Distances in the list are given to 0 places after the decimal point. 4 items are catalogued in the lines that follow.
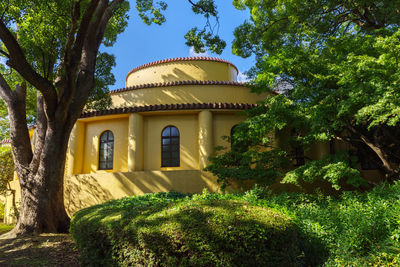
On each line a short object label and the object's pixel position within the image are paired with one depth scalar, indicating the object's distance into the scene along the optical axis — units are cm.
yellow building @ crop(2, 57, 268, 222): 1144
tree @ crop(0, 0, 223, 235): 729
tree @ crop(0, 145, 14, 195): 1387
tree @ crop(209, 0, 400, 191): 682
